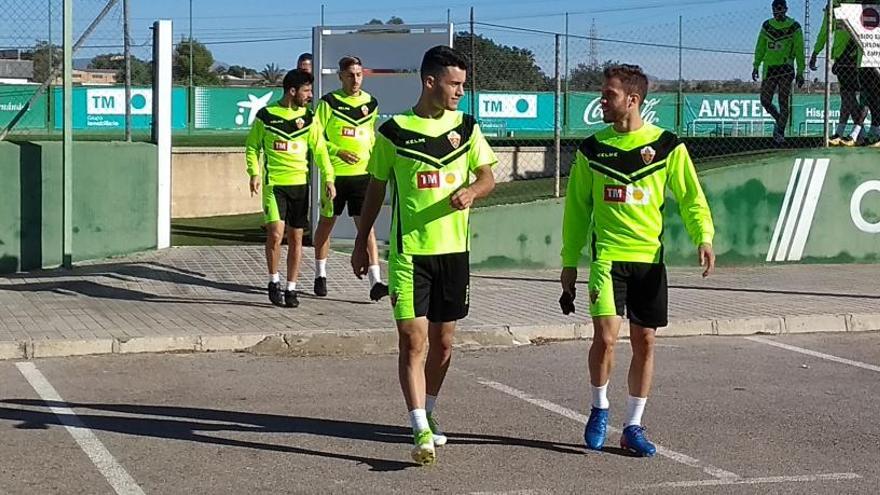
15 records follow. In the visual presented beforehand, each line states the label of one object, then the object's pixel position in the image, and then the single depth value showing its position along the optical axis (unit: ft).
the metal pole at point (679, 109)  76.86
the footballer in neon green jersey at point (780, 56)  55.06
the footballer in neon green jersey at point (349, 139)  36.68
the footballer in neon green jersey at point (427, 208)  20.84
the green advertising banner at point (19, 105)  54.39
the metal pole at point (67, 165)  41.42
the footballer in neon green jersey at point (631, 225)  21.47
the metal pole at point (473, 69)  50.55
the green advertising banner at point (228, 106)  94.27
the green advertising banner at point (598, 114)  82.58
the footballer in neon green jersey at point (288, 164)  35.83
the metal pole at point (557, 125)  47.78
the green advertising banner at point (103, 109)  91.20
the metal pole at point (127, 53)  43.82
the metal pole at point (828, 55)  48.99
